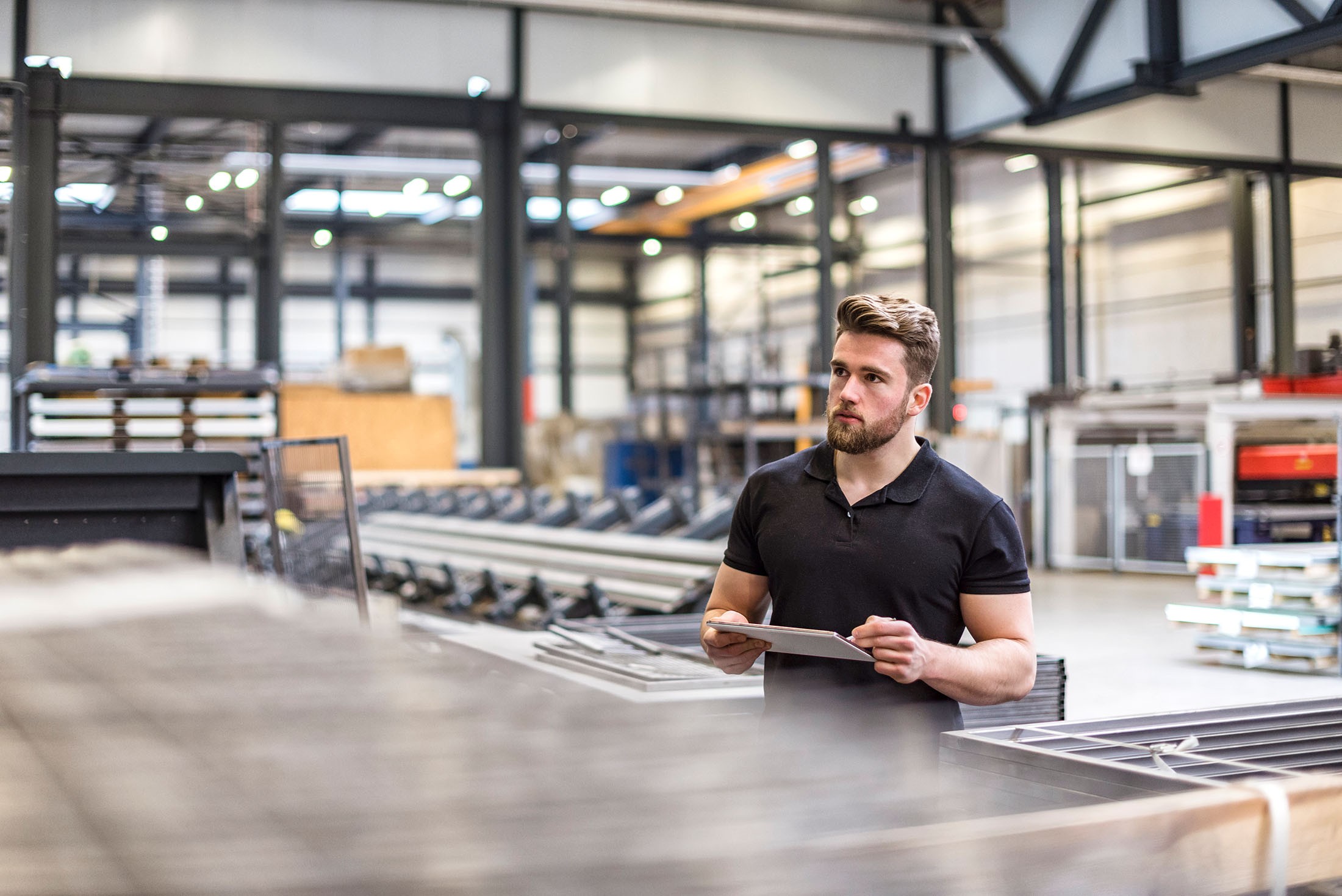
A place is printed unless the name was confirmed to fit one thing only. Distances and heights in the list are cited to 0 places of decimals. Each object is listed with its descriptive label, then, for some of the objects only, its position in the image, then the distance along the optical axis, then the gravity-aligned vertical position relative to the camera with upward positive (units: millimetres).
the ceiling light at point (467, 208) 19172 +3817
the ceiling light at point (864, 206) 20406 +3909
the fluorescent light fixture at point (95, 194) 13062 +3031
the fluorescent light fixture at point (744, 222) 21875 +3975
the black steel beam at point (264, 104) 9625 +2736
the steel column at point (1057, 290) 14219 +1825
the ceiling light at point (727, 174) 17859 +3920
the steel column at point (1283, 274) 12773 +1879
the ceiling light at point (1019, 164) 16233 +3823
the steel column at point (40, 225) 9297 +1711
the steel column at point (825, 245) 11727 +1935
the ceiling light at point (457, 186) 18359 +3904
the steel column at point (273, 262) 10078 +1544
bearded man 1979 -135
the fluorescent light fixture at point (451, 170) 16109 +3795
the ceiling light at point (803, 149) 11938 +3486
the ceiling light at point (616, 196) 19875 +4020
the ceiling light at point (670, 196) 20188 +4069
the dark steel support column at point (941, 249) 12016 +1895
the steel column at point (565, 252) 11609 +1852
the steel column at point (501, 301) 10617 +1283
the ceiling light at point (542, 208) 19641 +3830
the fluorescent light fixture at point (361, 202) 19297 +3903
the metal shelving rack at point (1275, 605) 6473 -783
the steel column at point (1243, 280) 13906 +1874
